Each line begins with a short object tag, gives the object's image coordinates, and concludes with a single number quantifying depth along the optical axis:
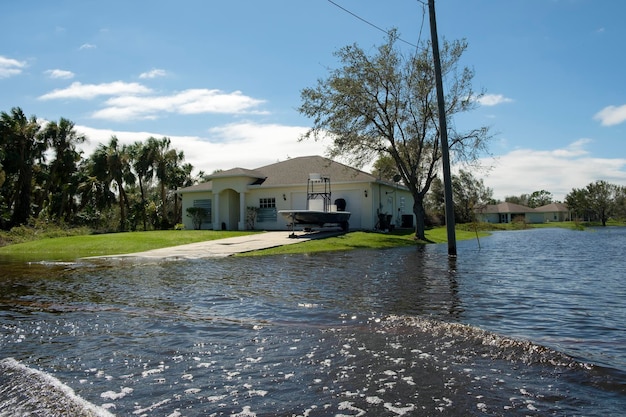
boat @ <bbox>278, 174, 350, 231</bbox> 22.20
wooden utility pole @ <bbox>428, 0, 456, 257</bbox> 15.85
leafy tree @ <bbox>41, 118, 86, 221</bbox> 36.44
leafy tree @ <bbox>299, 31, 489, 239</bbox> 24.19
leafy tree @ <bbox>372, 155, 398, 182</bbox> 29.95
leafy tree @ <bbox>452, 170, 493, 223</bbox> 50.94
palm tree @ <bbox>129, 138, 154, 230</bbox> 38.53
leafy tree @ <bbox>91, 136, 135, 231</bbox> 35.28
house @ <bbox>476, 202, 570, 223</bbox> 79.25
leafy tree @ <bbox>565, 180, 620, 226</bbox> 65.81
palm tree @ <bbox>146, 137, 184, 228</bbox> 39.03
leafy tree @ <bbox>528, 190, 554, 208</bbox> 116.06
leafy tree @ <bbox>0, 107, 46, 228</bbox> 33.56
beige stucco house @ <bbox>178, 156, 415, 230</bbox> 27.95
